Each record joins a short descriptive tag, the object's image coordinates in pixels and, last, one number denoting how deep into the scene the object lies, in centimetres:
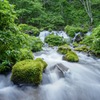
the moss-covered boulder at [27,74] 268
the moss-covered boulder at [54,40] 709
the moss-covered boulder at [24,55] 344
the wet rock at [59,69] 321
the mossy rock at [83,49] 558
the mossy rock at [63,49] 528
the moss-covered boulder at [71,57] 430
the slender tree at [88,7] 1039
